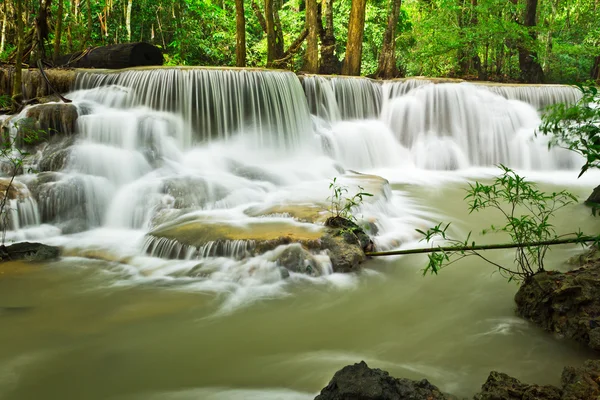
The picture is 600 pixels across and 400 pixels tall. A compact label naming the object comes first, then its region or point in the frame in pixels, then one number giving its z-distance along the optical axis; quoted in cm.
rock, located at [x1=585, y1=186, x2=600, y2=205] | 688
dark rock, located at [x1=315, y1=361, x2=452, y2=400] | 226
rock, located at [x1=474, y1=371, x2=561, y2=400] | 224
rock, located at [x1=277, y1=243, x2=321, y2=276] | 466
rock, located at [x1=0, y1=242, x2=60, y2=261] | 504
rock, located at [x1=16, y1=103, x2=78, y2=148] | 744
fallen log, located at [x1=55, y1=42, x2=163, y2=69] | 1045
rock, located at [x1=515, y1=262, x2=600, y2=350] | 301
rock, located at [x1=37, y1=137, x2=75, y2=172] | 699
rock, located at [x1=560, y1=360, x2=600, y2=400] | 217
